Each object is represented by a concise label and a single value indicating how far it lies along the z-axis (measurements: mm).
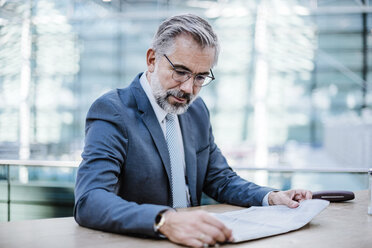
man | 856
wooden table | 669
